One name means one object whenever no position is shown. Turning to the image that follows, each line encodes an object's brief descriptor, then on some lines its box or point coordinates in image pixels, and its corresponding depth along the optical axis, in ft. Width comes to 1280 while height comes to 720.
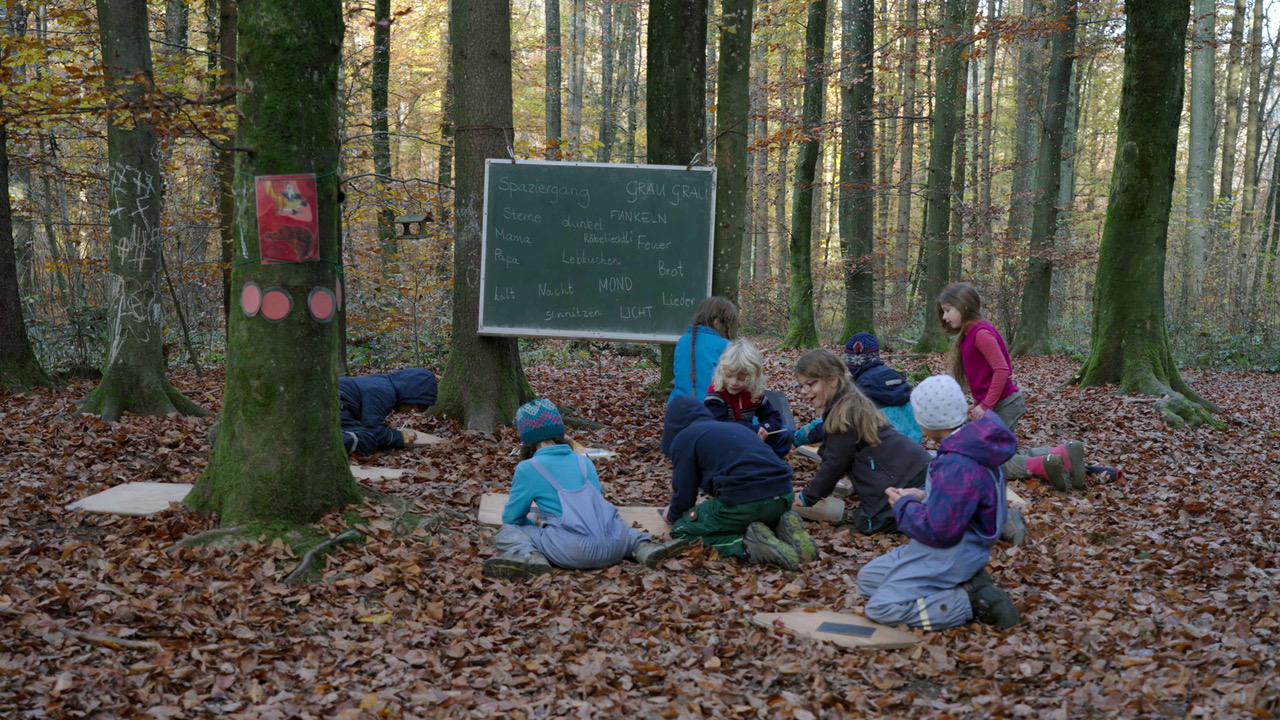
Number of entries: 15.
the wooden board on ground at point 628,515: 18.43
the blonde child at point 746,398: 18.86
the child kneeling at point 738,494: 16.66
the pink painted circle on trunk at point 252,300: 15.88
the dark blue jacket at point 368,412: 22.98
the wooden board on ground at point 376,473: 20.49
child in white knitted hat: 13.15
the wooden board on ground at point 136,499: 17.07
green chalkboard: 27.02
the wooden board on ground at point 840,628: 13.19
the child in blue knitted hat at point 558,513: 16.08
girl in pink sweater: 20.44
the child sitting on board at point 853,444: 17.72
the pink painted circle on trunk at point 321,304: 16.22
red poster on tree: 15.97
